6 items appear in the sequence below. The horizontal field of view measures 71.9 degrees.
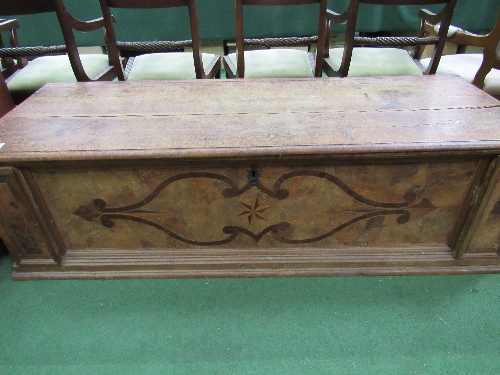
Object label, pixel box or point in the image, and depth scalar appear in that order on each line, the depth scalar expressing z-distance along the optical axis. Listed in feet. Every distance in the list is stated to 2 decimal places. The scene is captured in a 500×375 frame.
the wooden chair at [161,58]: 4.90
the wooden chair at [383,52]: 5.02
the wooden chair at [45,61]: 4.69
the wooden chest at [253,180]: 3.25
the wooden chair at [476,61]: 4.99
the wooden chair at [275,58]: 5.08
